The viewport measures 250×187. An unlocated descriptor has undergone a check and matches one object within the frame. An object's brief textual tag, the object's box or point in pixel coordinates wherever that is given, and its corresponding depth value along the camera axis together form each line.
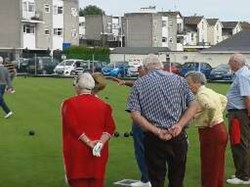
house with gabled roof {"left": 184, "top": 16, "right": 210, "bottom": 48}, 126.69
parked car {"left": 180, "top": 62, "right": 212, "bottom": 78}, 54.62
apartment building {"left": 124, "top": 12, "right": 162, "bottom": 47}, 109.75
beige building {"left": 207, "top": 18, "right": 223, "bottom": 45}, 136.38
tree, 158.88
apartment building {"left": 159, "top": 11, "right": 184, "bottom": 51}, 116.38
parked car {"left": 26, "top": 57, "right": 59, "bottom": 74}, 57.97
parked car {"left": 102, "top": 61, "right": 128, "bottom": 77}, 57.58
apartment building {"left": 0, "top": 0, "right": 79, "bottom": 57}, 82.88
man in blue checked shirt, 7.38
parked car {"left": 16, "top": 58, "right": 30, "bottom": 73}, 58.84
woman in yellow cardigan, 8.95
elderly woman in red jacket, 7.09
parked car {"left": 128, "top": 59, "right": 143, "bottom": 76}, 57.00
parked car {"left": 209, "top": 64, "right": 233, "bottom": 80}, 50.72
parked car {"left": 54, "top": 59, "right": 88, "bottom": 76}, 56.78
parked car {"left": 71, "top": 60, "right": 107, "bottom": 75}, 58.16
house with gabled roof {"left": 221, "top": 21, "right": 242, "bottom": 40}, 143.25
